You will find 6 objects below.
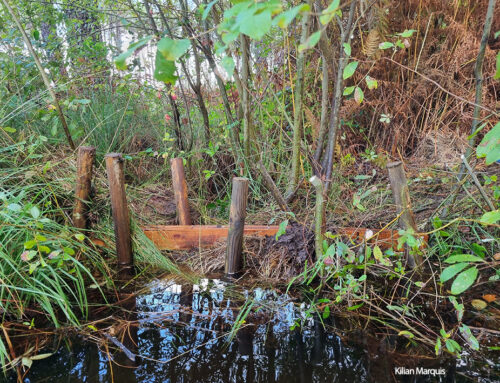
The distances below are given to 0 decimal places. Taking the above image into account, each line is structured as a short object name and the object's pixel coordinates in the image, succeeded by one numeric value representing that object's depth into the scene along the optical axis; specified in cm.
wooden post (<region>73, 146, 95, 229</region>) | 248
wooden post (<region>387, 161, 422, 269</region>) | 201
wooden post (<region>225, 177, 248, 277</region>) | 246
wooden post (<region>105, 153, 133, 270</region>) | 244
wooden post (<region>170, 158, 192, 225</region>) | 304
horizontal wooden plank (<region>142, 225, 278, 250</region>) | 285
